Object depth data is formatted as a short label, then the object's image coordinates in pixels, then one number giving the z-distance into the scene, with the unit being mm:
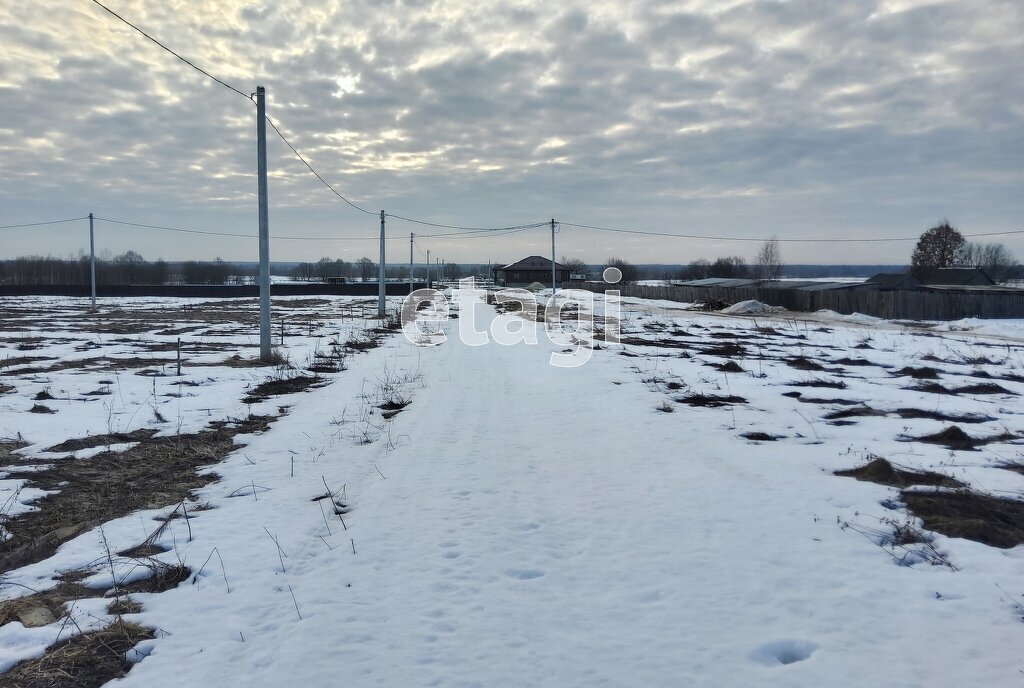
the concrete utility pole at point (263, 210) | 17391
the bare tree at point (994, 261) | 105188
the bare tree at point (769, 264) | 134125
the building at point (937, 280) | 62625
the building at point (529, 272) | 116562
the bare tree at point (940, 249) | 88062
